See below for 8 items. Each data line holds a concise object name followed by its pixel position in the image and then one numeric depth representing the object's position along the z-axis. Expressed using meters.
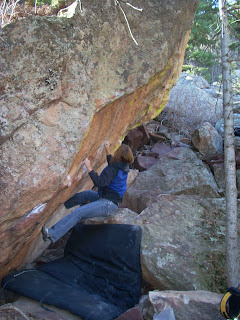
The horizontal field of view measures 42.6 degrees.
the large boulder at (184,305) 2.88
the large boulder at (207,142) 6.74
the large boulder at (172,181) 5.52
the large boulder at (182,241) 3.54
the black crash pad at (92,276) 3.35
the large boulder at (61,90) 3.14
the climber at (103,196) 3.86
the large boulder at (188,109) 8.30
